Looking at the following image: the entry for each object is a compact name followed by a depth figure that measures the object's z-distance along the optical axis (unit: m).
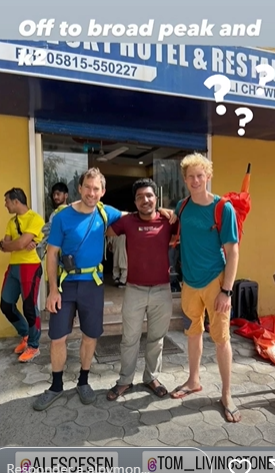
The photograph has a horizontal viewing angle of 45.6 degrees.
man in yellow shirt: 3.20
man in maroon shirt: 2.51
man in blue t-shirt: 2.41
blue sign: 2.76
